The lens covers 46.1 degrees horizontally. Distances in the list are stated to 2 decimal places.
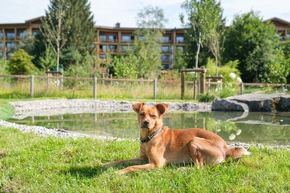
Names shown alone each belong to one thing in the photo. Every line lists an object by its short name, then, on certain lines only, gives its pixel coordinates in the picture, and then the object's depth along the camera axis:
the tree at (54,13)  40.41
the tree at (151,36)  38.73
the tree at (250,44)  37.59
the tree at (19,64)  33.31
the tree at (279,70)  23.47
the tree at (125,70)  25.71
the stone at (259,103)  16.05
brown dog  4.09
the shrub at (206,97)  19.64
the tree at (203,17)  30.62
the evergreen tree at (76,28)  40.84
